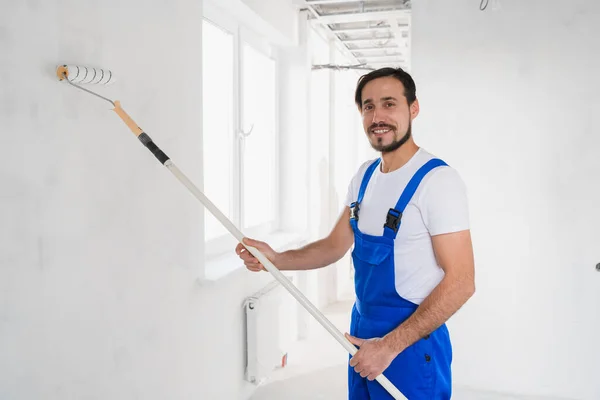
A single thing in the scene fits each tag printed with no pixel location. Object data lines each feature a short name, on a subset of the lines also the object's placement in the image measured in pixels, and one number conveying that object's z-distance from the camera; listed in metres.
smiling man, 1.33
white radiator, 2.50
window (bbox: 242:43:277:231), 2.97
